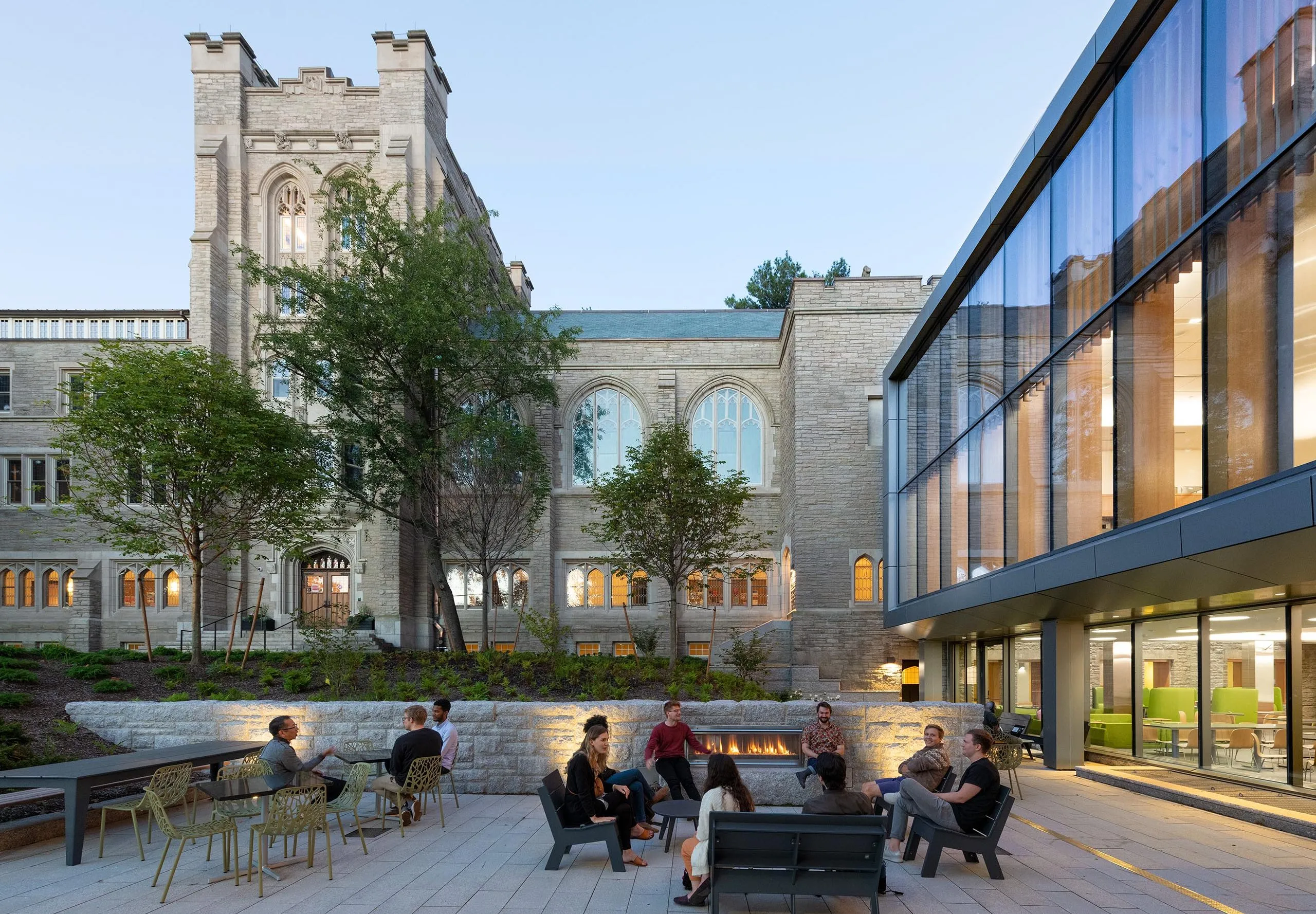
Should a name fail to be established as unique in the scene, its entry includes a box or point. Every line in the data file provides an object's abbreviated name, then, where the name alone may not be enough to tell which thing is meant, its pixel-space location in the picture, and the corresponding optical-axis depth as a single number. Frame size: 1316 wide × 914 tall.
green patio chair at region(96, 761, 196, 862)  8.07
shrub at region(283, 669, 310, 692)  14.76
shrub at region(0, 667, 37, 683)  14.76
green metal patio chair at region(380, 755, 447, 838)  9.04
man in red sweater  9.52
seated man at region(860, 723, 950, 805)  7.98
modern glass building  7.30
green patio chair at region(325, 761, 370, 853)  8.08
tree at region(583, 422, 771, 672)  18.45
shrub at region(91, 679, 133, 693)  14.62
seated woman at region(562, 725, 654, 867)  7.71
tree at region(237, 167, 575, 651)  21.62
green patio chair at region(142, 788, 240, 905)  6.93
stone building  29.23
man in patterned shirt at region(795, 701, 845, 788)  10.17
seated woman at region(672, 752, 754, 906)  6.47
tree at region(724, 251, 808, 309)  56.34
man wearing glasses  8.55
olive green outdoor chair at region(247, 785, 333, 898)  7.04
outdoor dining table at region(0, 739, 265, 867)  7.81
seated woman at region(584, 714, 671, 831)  8.71
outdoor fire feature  10.98
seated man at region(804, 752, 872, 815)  6.65
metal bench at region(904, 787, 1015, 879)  7.27
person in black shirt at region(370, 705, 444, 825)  9.27
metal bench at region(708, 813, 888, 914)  6.08
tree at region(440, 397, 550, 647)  22.30
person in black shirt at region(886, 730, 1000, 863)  7.39
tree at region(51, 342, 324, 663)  17.34
